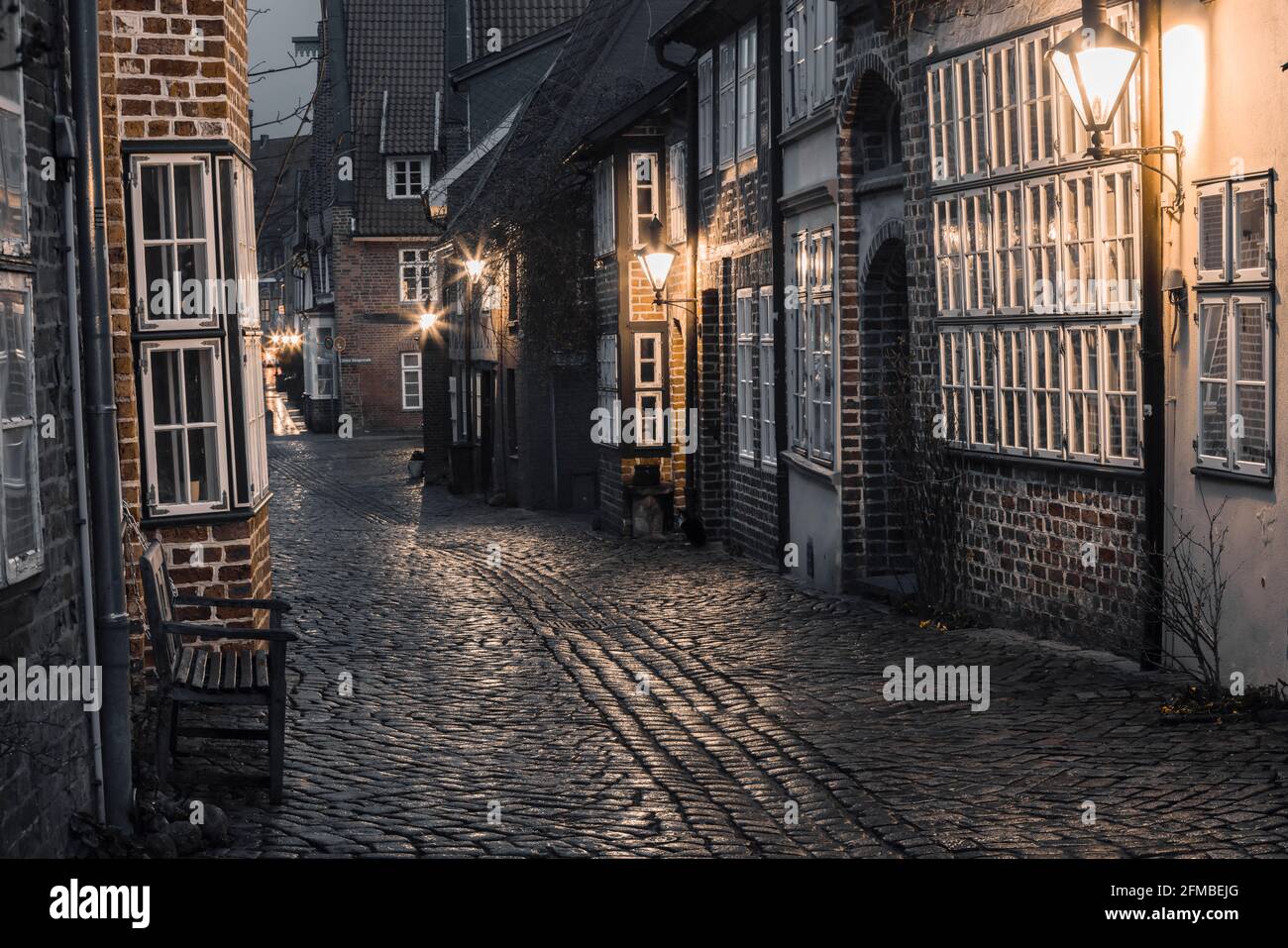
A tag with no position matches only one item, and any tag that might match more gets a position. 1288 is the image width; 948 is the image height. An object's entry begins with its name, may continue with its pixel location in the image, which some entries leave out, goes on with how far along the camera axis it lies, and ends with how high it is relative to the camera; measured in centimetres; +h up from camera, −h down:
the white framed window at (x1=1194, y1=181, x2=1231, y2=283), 916 +66
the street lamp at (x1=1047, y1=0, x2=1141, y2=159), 931 +157
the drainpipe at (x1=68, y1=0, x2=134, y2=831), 662 -20
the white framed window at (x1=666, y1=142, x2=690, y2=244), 2103 +223
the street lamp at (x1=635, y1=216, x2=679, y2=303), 1967 +130
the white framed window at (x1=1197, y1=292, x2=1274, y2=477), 881 -15
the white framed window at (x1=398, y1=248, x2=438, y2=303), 5000 +315
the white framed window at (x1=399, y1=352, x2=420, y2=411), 5119 +7
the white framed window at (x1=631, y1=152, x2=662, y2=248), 2192 +232
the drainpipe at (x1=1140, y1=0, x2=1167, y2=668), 984 +10
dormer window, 4922 +581
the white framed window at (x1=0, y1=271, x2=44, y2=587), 585 -16
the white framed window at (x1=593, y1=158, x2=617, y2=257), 2228 +212
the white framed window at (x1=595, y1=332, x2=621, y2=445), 2220 -5
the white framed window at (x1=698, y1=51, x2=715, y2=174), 1969 +293
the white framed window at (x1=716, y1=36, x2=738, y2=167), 1867 +295
